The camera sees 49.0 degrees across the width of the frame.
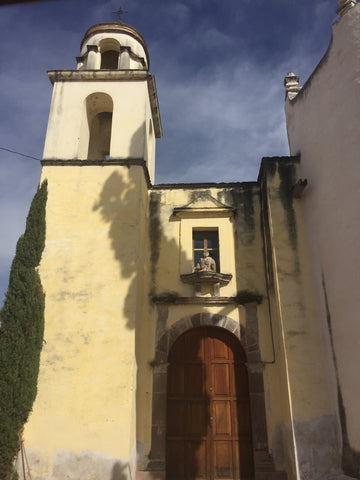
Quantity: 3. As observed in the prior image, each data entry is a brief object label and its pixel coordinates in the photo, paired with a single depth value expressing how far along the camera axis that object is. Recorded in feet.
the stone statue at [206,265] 29.48
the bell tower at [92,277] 23.40
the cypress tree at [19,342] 22.70
